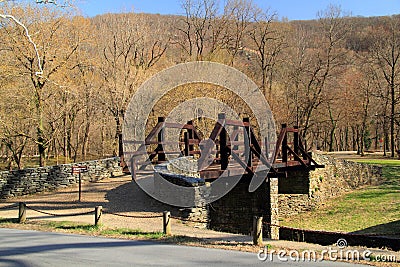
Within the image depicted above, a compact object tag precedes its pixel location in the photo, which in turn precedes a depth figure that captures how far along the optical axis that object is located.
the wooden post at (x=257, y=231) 9.76
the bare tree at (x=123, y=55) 30.11
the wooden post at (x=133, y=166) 13.26
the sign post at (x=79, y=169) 16.52
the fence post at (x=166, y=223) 10.63
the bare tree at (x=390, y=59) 40.34
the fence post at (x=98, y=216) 11.56
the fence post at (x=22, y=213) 12.56
